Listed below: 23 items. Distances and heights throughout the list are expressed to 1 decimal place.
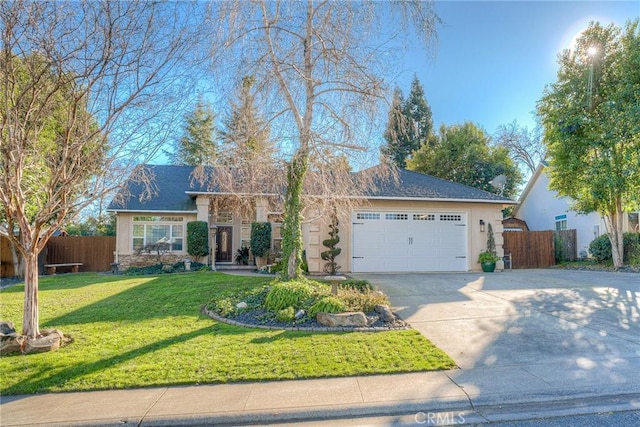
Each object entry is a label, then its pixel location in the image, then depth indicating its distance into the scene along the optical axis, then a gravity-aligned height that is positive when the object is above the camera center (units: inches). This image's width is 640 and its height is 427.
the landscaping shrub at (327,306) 252.3 -53.2
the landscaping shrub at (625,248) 586.6 -32.1
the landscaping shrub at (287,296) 271.3 -49.4
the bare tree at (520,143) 1227.2 +301.8
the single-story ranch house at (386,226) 526.9 +9.2
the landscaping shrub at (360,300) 266.4 -52.6
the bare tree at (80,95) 197.2 +85.6
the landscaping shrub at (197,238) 599.5 -7.6
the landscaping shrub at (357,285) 324.6 -49.7
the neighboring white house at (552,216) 699.7 +32.6
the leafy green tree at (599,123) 516.1 +163.1
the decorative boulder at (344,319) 242.2 -59.7
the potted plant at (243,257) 637.7 -42.9
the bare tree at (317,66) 290.8 +141.9
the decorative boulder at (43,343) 203.6 -62.8
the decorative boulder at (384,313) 256.7 -59.4
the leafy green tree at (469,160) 970.7 +195.1
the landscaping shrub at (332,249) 508.7 -24.4
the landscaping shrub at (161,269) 564.4 -56.6
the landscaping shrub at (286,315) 252.5 -59.1
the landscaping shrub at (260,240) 586.2 -11.5
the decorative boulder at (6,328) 214.4 -57.1
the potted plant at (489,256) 537.3 -38.7
